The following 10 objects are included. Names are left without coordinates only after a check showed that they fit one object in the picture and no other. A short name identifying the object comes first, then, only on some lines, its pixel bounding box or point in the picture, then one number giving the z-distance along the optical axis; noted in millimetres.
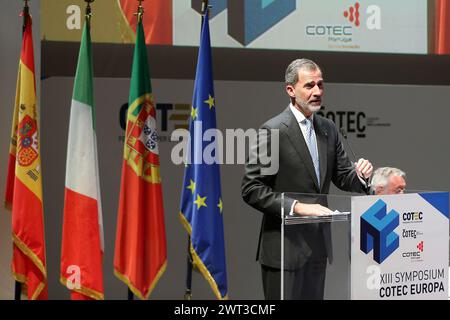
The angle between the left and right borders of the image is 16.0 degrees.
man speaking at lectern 8002
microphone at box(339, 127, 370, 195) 7974
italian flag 10182
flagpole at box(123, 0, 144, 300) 10447
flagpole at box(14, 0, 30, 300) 10189
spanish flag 10042
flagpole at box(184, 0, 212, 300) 10299
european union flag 10226
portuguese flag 10314
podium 6780
